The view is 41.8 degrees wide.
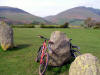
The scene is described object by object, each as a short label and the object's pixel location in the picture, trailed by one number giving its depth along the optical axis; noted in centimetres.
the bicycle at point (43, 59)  583
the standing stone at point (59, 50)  621
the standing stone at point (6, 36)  943
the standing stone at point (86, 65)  423
